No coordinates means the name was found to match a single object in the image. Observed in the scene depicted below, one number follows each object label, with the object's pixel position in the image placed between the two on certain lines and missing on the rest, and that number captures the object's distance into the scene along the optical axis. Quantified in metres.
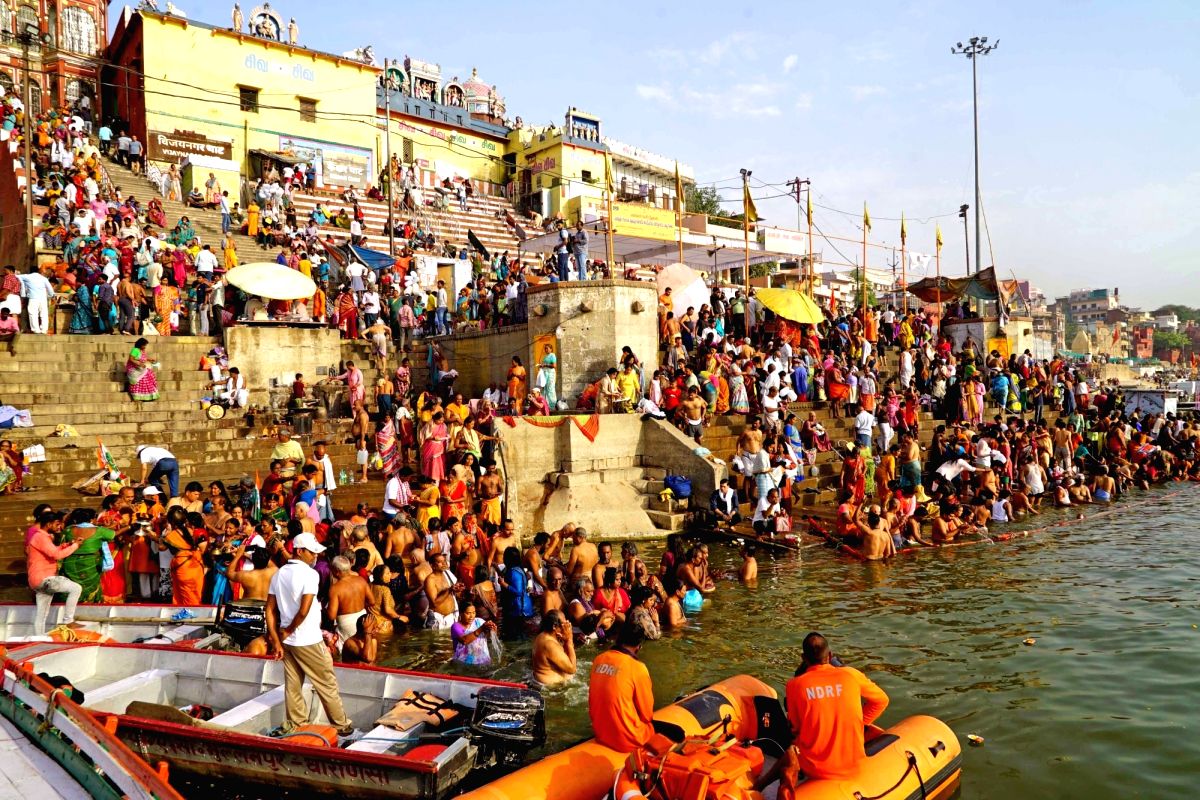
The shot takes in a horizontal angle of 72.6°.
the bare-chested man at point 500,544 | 10.88
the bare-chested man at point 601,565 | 10.21
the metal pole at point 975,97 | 33.69
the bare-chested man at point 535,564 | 10.34
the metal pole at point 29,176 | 18.73
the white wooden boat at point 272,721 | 5.99
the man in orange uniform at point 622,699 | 5.80
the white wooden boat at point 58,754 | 5.07
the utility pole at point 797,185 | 35.66
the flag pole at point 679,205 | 22.49
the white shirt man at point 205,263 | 18.19
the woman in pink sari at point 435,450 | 13.51
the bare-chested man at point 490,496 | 12.74
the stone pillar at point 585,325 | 16.58
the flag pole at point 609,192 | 17.64
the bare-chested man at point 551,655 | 8.22
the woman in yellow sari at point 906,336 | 22.91
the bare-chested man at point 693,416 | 15.85
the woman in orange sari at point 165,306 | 16.56
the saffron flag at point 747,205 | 23.98
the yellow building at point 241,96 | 29.42
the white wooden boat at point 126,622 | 8.99
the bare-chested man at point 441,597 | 9.92
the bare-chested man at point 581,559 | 10.45
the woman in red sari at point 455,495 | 12.49
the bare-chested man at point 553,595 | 9.68
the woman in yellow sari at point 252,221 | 23.81
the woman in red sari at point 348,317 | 18.92
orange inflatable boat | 5.27
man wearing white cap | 6.77
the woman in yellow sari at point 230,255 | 19.46
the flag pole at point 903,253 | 28.80
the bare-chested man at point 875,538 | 13.16
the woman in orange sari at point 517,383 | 16.50
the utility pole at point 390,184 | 24.61
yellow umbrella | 19.66
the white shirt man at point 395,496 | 12.34
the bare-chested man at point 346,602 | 8.70
